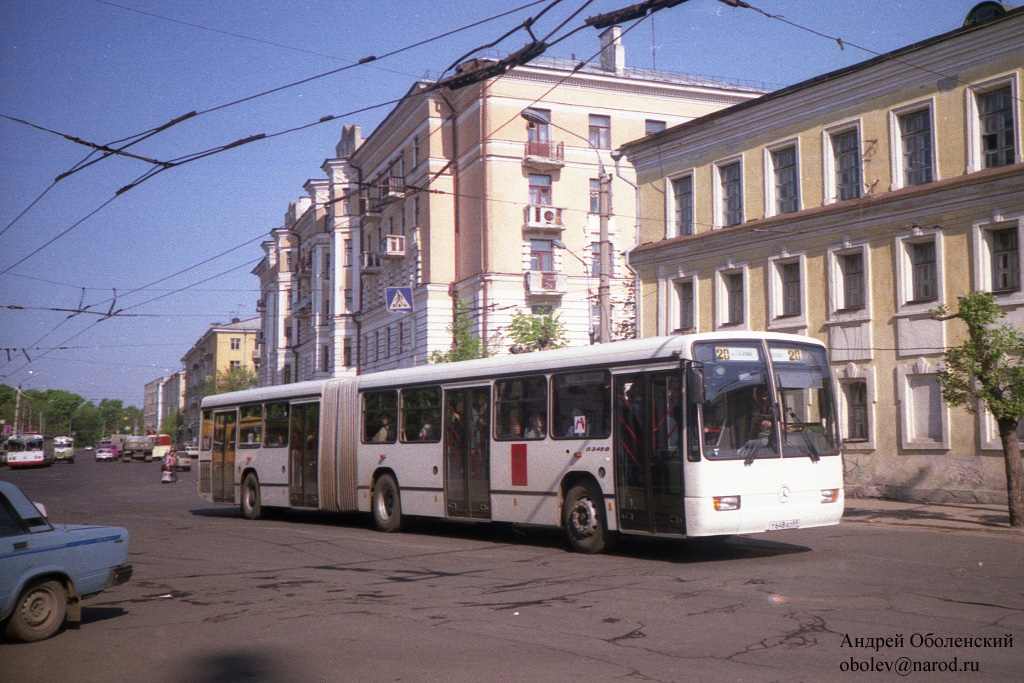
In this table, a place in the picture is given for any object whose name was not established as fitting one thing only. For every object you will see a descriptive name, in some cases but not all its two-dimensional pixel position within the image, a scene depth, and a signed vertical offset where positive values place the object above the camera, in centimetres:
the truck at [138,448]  9438 -85
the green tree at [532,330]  3694 +365
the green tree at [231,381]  9756 +534
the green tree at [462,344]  3872 +338
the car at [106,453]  9552 -133
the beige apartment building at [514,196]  4681 +1119
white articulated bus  1282 -13
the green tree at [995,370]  1759 +93
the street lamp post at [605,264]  2312 +378
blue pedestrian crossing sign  4384 +582
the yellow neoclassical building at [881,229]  2306 +499
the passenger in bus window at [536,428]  1527 +6
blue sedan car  823 -106
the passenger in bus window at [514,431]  1567 +3
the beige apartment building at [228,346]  12700 +1123
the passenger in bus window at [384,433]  1883 +3
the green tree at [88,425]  12070 +192
